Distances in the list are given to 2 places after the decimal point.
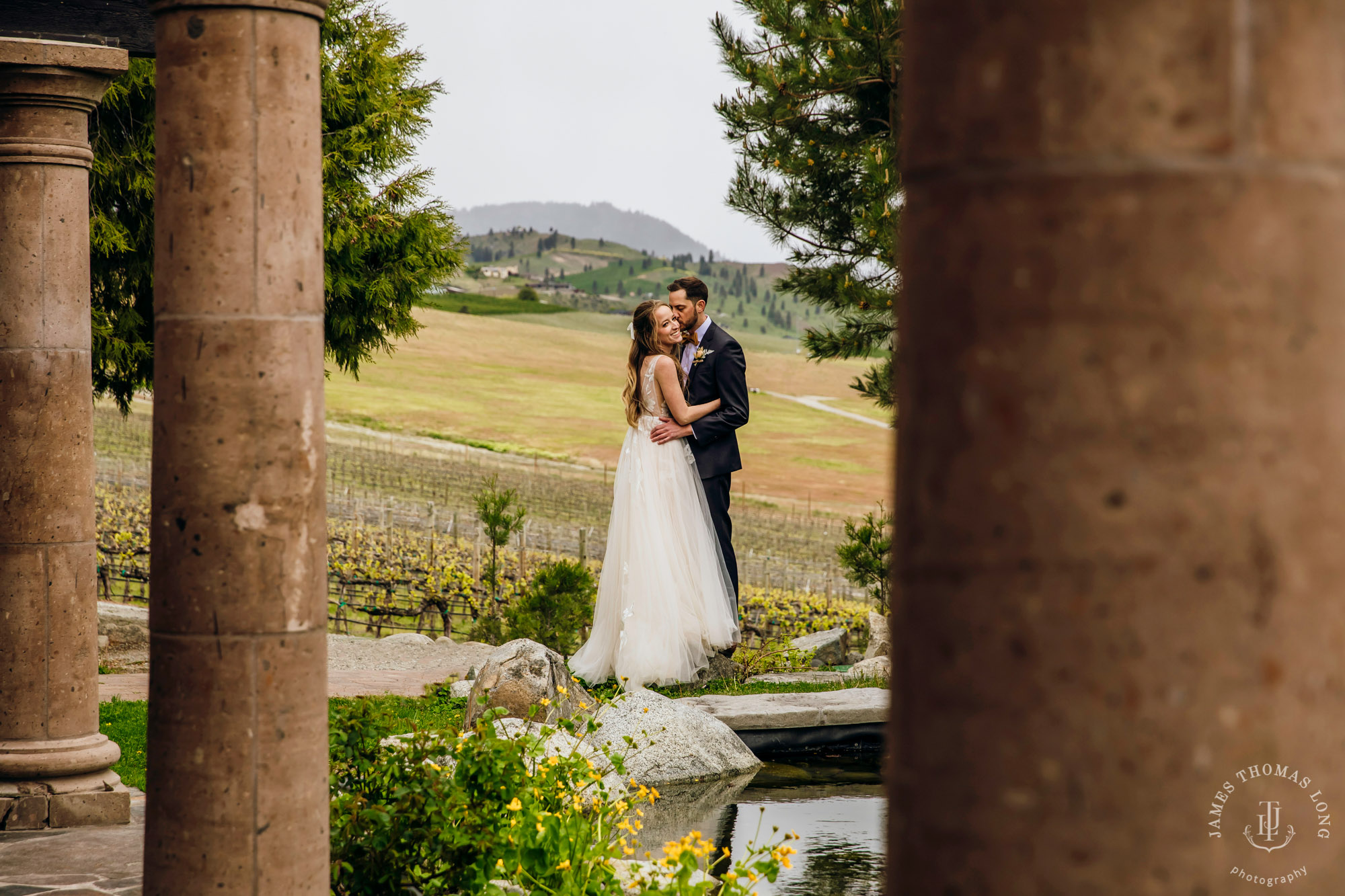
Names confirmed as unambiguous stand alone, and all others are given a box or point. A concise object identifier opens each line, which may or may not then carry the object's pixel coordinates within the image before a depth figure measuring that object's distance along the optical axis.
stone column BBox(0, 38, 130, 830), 5.06
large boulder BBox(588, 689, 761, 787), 5.93
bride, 8.00
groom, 8.16
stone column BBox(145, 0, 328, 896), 2.83
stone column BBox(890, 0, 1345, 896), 1.30
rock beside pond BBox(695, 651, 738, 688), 8.40
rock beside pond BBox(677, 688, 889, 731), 6.68
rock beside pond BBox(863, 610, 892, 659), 10.73
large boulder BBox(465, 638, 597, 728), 6.27
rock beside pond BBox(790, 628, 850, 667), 10.95
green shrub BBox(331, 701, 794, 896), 3.52
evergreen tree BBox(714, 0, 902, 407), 12.04
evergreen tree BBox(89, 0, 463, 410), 12.98
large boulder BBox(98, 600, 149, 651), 11.36
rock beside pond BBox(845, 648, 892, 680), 8.99
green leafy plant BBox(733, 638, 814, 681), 9.23
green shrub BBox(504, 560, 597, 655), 10.23
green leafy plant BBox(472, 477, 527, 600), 11.44
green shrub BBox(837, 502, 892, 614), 12.46
